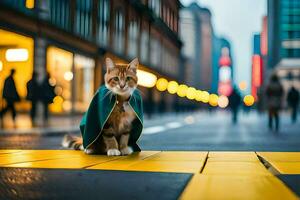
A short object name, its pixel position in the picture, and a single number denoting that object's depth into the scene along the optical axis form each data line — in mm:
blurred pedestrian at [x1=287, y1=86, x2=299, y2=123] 24000
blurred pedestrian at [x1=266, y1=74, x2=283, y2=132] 15297
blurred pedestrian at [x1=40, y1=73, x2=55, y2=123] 17672
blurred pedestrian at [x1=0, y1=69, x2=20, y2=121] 15602
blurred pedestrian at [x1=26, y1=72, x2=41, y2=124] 17422
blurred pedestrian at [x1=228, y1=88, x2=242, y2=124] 24578
